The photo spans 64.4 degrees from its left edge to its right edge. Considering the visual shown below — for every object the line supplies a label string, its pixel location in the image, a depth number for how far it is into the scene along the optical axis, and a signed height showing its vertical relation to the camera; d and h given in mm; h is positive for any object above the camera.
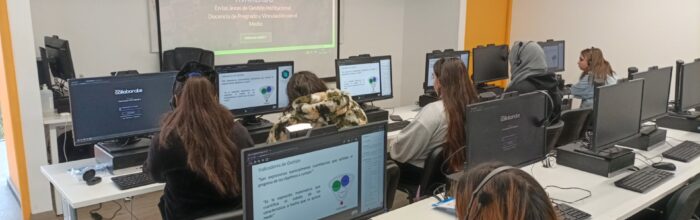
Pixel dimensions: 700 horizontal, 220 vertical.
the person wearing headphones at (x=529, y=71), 4262 -300
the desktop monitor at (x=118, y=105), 2658 -341
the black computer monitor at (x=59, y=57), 3697 -148
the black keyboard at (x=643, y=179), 2481 -662
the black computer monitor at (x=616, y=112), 2562 -371
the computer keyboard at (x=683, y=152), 2961 -635
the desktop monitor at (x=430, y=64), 4636 -237
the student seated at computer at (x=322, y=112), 2451 -346
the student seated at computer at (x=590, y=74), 5102 -360
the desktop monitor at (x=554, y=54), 6098 -207
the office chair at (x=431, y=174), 2930 -736
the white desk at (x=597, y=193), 2186 -682
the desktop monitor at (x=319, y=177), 1519 -416
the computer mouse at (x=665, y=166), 2764 -647
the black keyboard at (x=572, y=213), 2117 -682
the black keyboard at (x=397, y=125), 3923 -639
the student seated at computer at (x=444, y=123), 2871 -464
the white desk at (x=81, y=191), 2406 -691
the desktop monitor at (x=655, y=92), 3115 -326
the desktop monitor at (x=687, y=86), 3451 -322
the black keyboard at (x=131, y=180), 2533 -668
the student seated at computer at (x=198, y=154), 2135 -457
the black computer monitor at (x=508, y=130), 2195 -393
